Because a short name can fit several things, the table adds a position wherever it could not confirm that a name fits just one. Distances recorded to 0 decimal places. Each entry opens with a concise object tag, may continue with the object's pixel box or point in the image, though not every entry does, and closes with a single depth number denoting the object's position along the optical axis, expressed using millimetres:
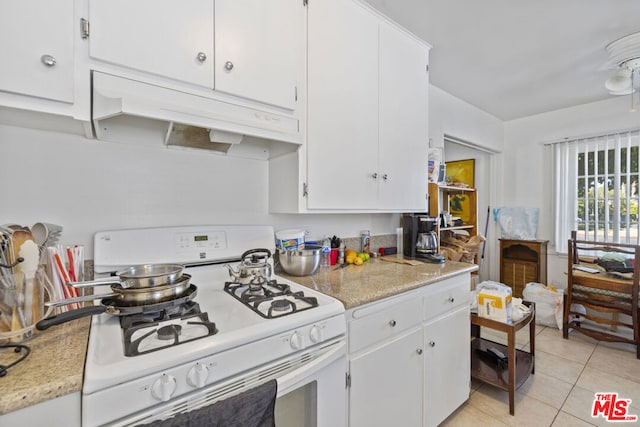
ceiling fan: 1981
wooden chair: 2406
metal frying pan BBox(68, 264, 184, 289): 875
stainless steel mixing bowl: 1472
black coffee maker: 2039
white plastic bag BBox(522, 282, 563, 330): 2963
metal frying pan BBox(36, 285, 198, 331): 735
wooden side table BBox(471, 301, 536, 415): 1746
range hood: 935
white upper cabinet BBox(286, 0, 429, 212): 1482
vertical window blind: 3020
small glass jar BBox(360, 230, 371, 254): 2068
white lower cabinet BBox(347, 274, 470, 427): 1189
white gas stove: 655
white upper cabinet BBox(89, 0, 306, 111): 955
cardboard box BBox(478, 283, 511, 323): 1818
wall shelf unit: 2410
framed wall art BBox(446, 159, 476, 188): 4062
